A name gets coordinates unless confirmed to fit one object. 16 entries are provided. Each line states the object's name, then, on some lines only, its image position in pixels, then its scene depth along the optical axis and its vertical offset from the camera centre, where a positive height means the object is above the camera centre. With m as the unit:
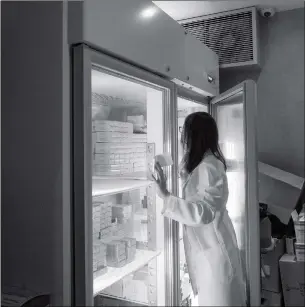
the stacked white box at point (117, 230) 1.81 -0.38
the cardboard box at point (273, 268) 2.45 -0.78
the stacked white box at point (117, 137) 1.59 +0.08
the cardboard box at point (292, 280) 2.35 -0.83
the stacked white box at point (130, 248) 1.78 -0.46
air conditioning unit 2.66 +0.88
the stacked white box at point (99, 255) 1.62 -0.46
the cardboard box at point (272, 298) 2.44 -0.98
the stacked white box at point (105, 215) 1.73 -0.29
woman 1.65 -0.31
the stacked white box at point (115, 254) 1.70 -0.47
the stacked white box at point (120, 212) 1.86 -0.30
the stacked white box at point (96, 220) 1.65 -0.30
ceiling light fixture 1.60 +0.64
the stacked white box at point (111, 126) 1.58 +0.13
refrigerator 1.62 -0.12
